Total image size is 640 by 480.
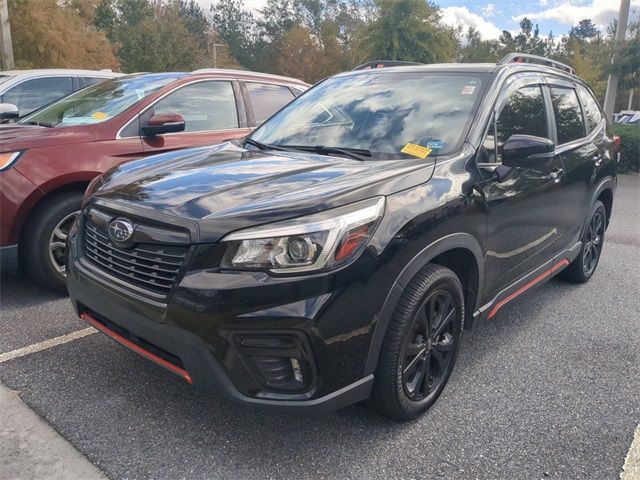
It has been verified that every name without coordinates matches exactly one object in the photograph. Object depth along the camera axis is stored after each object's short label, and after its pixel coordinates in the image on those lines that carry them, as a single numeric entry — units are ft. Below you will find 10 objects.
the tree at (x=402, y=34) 101.03
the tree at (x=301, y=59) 165.07
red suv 12.22
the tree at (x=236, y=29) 220.23
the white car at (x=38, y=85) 23.03
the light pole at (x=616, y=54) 48.01
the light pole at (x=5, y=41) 44.75
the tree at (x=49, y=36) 57.57
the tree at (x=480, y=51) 175.11
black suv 6.94
